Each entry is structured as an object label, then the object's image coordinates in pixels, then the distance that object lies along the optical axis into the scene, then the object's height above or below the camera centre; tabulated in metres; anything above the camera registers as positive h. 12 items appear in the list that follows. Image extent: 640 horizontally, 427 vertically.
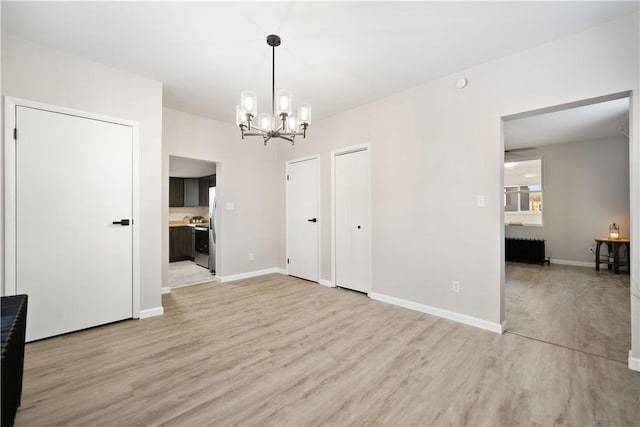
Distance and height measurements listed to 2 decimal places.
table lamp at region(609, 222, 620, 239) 5.24 -0.33
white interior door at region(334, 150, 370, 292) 3.90 -0.08
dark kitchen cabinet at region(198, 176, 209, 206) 6.92 +0.61
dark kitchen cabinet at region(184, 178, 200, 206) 7.13 +0.66
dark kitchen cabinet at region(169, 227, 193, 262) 6.32 -0.65
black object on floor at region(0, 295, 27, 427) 1.13 -0.62
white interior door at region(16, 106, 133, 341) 2.42 -0.04
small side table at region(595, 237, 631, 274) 4.98 -0.63
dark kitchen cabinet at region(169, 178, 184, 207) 6.92 +0.62
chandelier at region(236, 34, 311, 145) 2.30 +0.91
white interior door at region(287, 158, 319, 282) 4.59 -0.06
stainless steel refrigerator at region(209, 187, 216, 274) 4.86 -0.30
